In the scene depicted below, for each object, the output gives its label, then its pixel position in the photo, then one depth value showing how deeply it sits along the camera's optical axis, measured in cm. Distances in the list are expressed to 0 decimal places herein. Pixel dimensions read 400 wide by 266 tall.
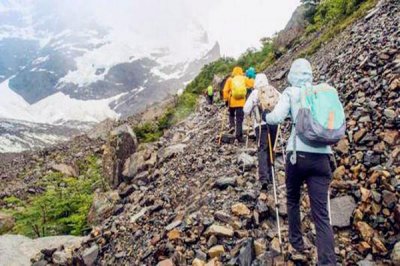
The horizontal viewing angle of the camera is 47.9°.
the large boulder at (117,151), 1739
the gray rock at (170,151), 1431
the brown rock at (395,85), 853
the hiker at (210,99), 2176
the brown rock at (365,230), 619
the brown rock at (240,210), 757
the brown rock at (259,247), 644
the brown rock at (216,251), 684
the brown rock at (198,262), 675
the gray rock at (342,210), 662
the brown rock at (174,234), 773
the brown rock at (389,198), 636
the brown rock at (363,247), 608
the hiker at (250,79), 1254
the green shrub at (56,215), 1421
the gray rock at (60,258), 1011
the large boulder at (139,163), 1496
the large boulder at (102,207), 1263
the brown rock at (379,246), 592
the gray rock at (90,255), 920
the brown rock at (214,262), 663
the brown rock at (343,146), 804
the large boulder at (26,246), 1111
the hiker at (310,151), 534
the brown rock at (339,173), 758
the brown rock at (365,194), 670
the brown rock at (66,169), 2563
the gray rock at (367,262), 579
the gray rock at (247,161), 948
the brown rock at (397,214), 612
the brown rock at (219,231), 713
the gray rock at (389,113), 790
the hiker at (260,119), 813
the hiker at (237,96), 1178
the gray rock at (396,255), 554
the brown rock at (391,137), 746
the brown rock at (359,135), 809
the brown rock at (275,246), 632
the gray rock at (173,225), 810
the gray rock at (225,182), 877
